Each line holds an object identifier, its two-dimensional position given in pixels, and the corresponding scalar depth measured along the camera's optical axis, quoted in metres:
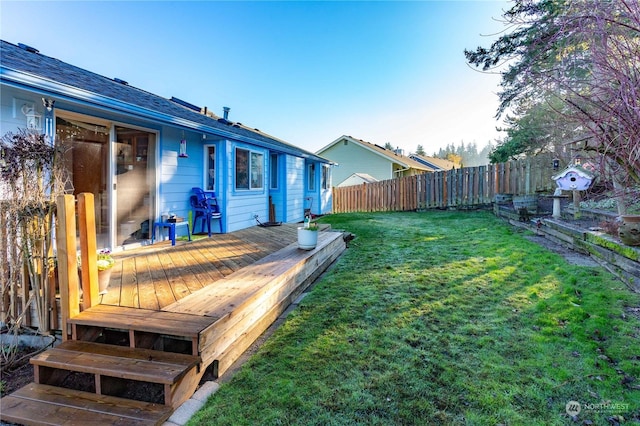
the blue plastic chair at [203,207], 6.31
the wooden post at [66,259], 2.43
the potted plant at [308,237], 4.79
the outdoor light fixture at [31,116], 3.56
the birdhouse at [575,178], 6.66
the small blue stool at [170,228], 5.46
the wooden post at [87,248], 2.53
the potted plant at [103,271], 2.79
